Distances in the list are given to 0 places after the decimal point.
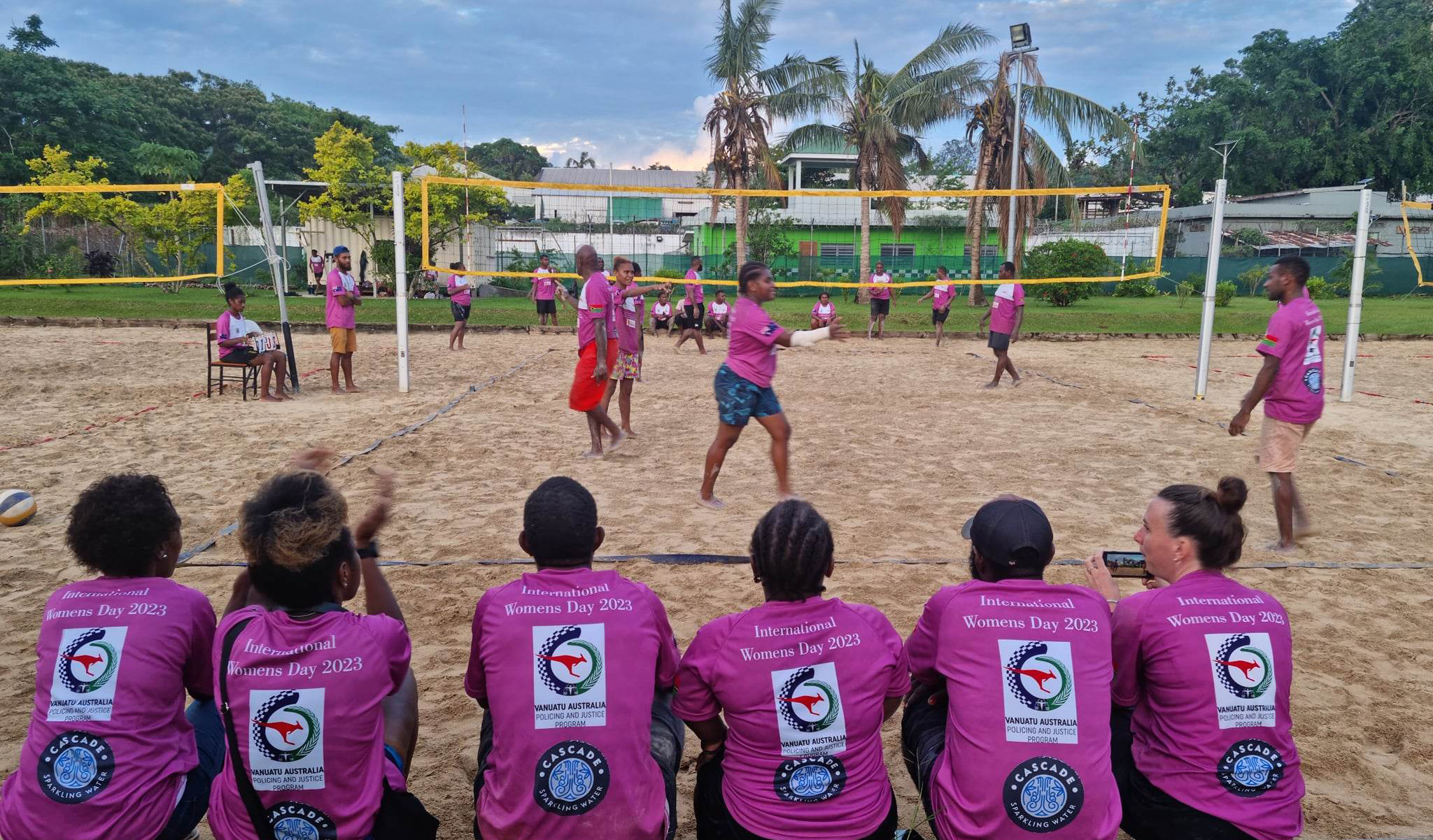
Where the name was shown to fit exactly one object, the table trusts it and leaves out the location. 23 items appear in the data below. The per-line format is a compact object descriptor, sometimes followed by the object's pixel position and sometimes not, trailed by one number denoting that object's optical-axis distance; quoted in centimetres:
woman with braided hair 215
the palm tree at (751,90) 2638
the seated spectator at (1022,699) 206
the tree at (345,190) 2820
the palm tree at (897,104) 2570
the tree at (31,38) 3803
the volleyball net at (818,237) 2733
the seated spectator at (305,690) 206
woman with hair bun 220
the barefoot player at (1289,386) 539
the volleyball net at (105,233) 2544
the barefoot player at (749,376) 619
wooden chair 1045
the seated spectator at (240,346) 1038
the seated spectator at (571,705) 211
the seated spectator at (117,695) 212
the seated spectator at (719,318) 1906
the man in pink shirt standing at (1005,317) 1175
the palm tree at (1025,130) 2539
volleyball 549
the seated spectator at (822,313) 1802
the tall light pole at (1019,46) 2114
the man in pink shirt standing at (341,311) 1055
